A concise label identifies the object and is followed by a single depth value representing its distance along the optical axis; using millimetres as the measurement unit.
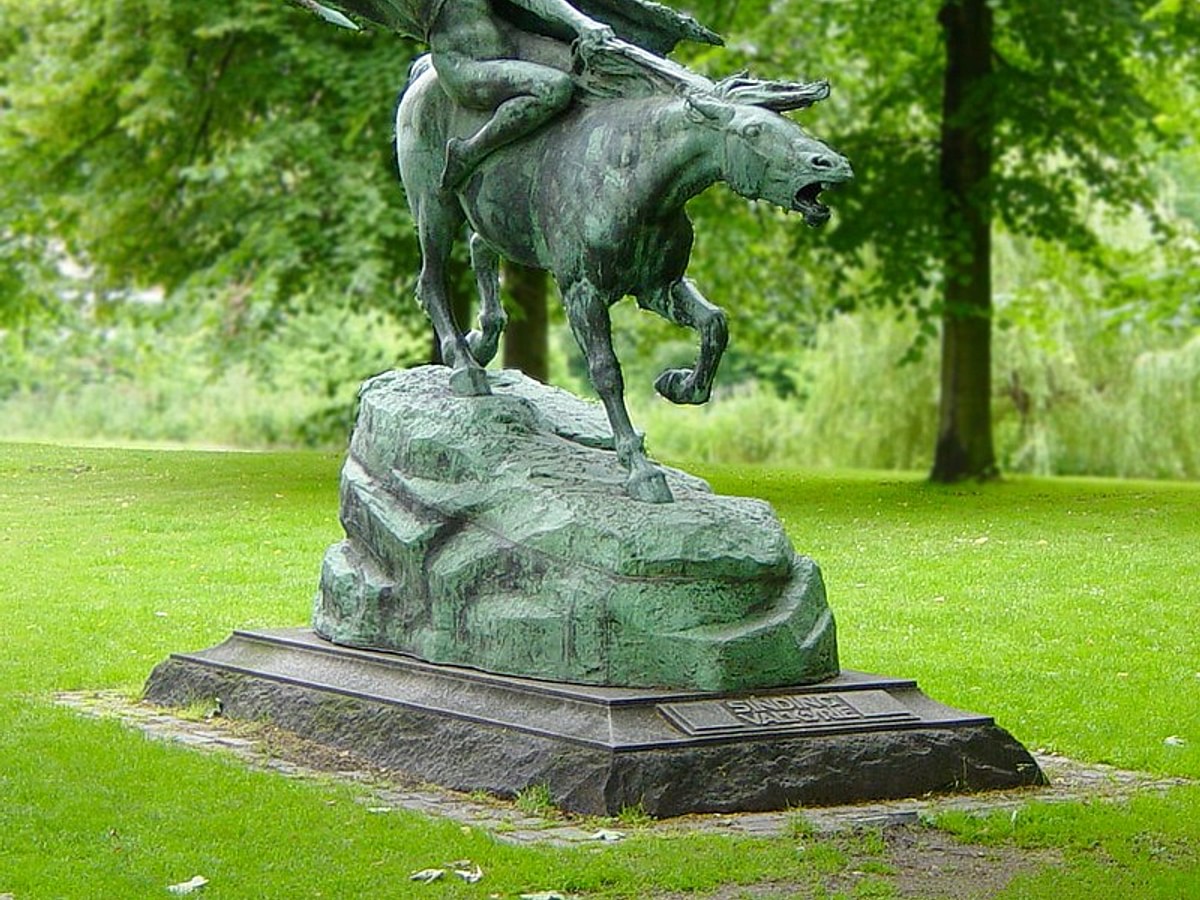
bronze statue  8156
